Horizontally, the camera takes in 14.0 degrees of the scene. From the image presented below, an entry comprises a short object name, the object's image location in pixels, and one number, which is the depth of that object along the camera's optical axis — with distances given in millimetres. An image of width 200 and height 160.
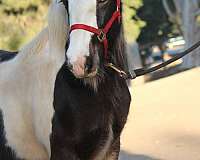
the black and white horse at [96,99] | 4572
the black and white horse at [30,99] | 4995
